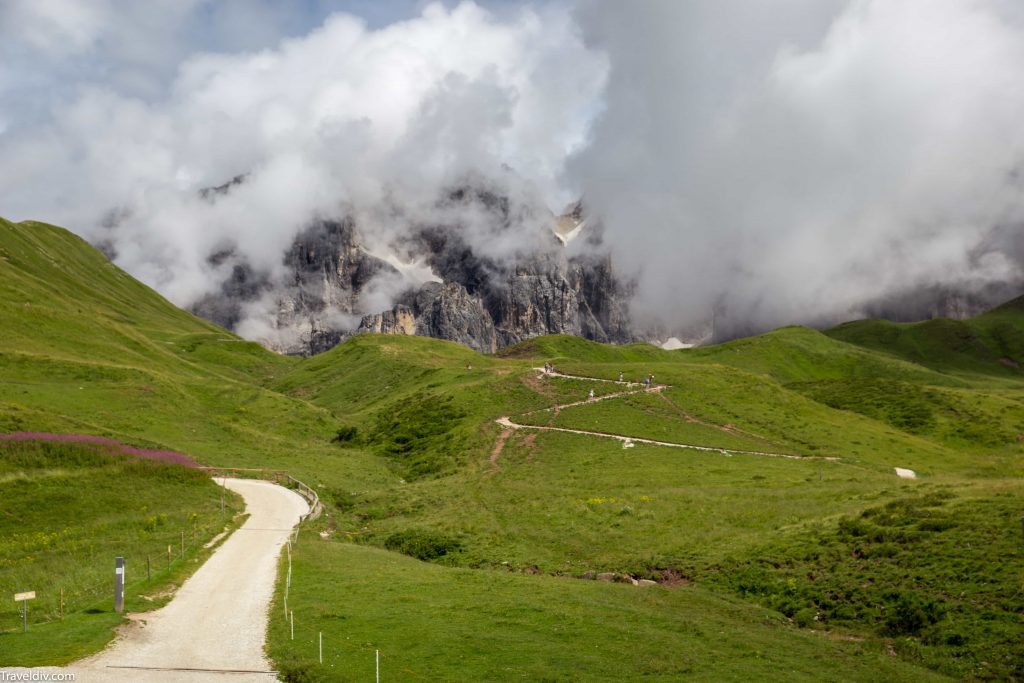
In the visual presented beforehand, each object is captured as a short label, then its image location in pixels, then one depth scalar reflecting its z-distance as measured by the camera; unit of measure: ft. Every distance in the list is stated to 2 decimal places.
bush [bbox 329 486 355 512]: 186.29
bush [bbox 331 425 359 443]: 316.60
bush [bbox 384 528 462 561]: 140.52
